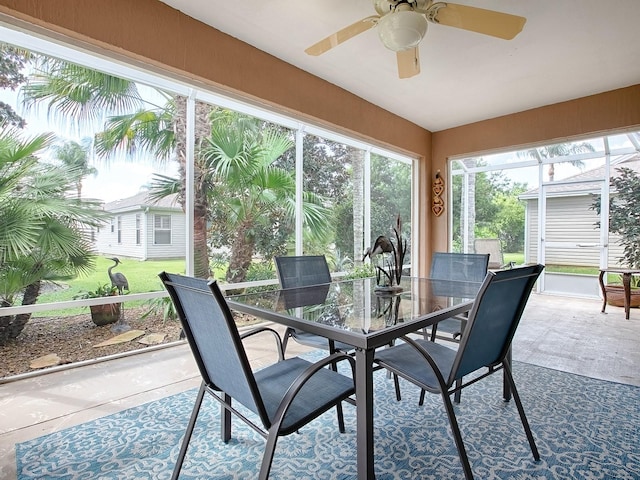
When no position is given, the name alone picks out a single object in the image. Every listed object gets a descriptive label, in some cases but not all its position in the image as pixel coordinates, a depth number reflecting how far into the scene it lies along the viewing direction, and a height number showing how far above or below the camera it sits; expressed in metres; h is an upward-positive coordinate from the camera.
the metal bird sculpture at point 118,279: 2.88 -0.33
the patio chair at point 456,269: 2.50 -0.24
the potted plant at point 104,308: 2.76 -0.58
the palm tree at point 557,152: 5.78 +1.50
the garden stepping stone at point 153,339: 3.21 -0.93
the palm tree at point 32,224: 2.33 +0.11
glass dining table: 1.20 -0.34
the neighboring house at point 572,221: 5.66 +0.30
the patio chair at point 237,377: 1.09 -0.50
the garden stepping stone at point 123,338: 2.97 -0.87
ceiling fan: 1.85 +1.21
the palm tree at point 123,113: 2.54 +1.05
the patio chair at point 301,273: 2.19 -0.26
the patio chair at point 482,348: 1.36 -0.47
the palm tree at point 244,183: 3.63 +0.61
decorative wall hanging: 5.08 +0.64
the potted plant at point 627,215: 5.32 +0.38
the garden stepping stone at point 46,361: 2.60 -0.93
